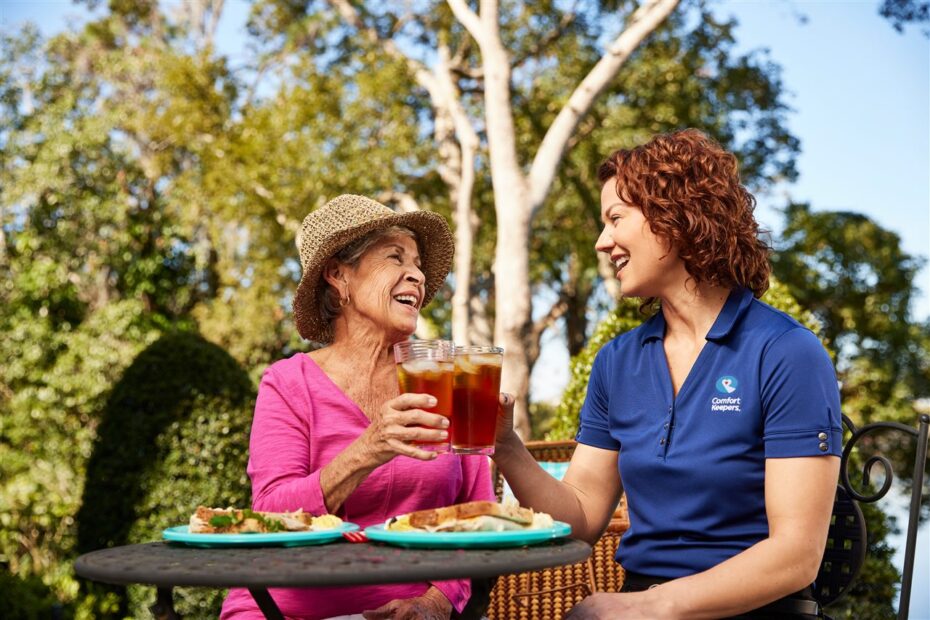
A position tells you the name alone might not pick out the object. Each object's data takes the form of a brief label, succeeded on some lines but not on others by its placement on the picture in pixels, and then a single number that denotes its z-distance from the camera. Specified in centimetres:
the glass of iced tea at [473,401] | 195
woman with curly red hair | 201
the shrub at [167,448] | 632
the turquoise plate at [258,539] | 181
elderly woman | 216
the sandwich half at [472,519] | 177
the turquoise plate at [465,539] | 171
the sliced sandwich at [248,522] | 187
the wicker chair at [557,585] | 387
